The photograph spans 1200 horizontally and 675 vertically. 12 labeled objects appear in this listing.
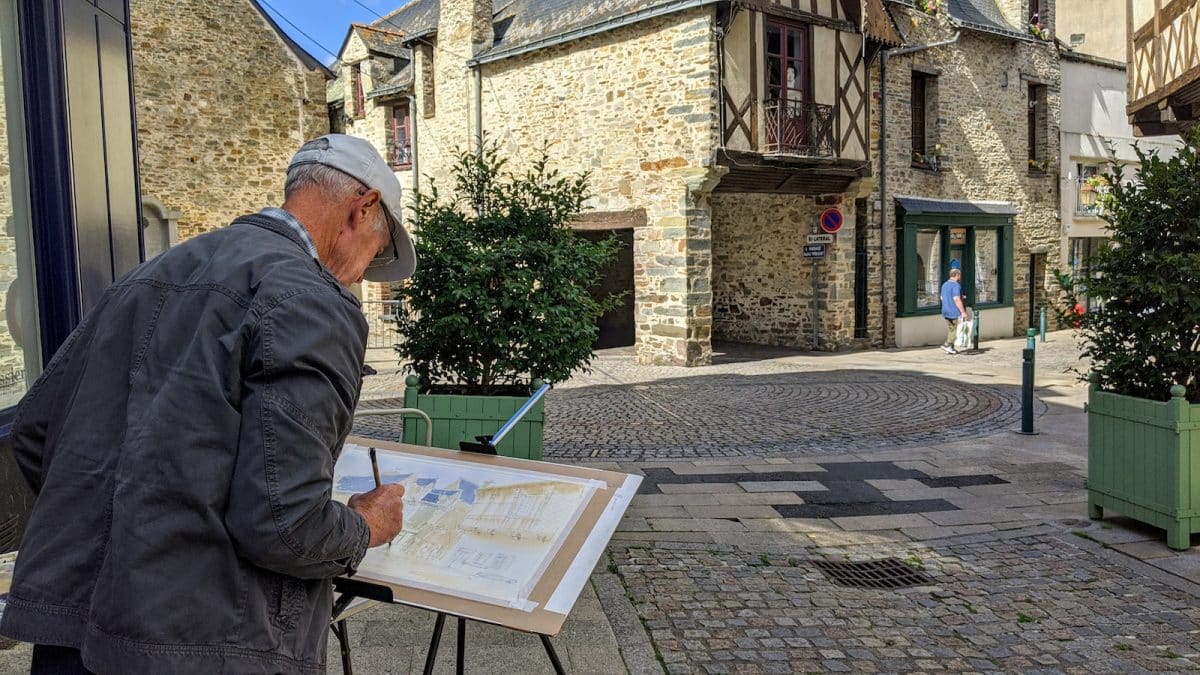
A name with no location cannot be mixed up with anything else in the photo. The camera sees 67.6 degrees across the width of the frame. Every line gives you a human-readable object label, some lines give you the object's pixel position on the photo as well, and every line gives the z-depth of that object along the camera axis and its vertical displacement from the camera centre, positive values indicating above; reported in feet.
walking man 53.71 -2.36
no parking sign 53.62 +3.00
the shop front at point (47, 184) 13.65 +1.68
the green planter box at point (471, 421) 15.25 -2.41
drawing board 6.95 -2.18
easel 6.57 -2.38
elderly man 4.77 -0.98
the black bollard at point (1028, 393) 27.96 -3.99
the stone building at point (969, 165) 57.36 +7.07
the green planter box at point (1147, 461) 16.11 -3.74
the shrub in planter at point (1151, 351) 16.22 -1.69
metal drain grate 15.02 -5.25
